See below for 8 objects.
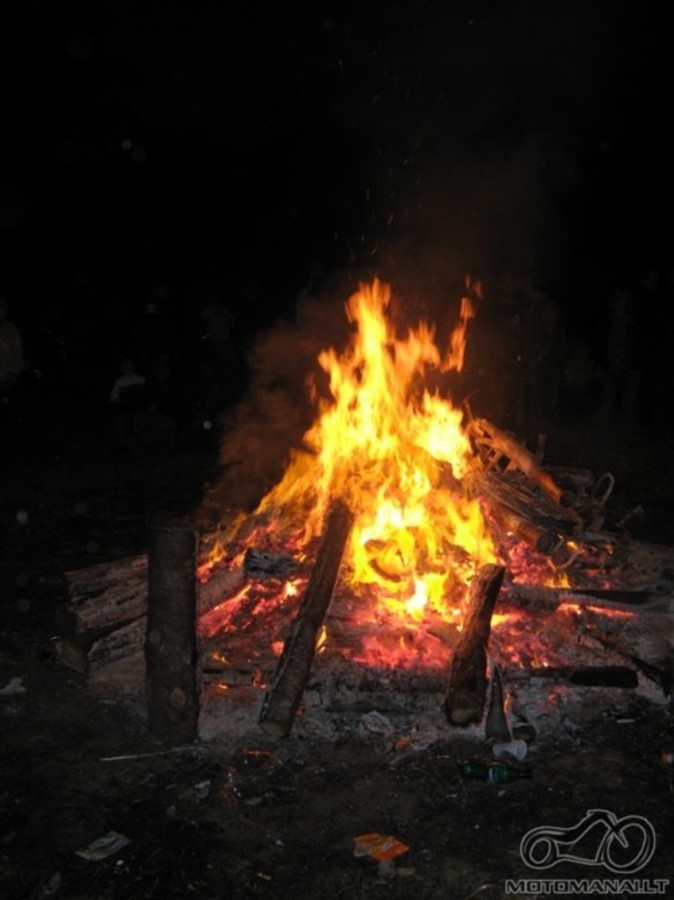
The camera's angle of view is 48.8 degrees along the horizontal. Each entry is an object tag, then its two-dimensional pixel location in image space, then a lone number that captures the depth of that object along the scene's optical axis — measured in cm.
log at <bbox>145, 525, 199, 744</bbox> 449
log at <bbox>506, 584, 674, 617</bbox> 595
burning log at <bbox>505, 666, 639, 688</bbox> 502
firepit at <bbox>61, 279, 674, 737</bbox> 490
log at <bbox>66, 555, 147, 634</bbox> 557
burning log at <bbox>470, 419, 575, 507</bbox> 695
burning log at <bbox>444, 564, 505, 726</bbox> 461
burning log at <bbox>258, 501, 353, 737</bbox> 450
